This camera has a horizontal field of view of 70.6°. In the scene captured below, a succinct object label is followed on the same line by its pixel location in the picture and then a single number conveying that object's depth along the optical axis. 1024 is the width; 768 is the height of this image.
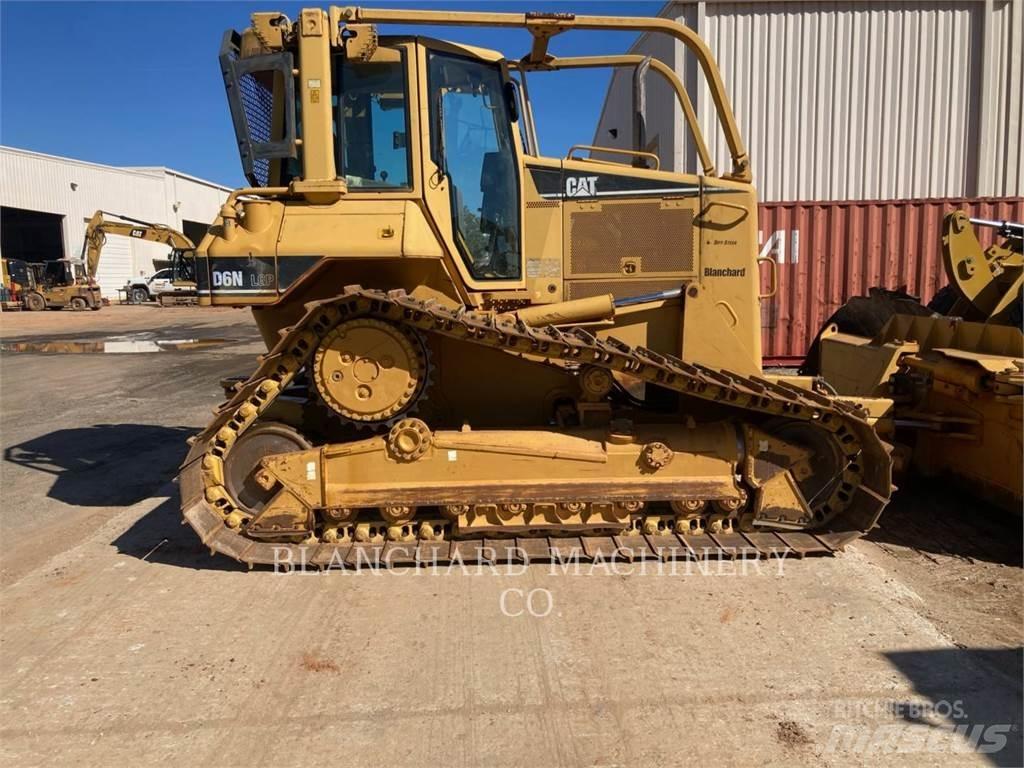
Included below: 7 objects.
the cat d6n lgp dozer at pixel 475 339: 4.43
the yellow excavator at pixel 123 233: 20.47
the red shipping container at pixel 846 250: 10.15
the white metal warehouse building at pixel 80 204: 39.72
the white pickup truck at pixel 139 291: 42.62
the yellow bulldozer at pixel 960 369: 4.70
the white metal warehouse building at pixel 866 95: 11.12
